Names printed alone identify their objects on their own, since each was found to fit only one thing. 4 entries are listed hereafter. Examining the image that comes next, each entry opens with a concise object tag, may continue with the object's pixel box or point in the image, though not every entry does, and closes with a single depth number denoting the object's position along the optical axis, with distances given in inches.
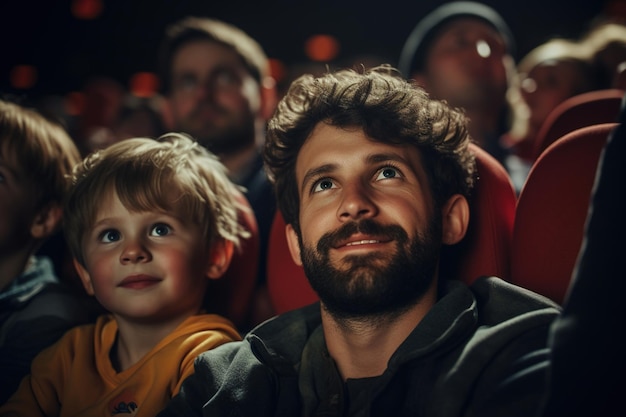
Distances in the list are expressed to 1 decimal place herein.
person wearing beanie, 116.6
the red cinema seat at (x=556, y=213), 53.6
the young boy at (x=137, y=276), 60.8
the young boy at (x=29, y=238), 67.9
